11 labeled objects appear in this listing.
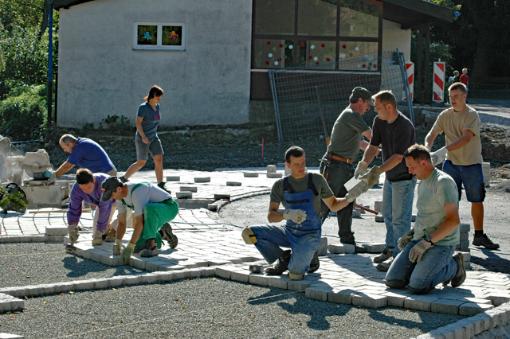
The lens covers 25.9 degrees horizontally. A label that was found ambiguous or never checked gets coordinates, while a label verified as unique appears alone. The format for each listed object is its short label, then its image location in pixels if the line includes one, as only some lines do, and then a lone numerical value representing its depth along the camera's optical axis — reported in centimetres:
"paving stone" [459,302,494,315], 872
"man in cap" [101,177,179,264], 1120
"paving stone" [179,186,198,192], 1769
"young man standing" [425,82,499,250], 1236
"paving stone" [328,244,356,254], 1174
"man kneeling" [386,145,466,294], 937
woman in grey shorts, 1689
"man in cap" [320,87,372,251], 1199
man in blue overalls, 1007
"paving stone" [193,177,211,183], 1983
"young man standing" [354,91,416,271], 1096
